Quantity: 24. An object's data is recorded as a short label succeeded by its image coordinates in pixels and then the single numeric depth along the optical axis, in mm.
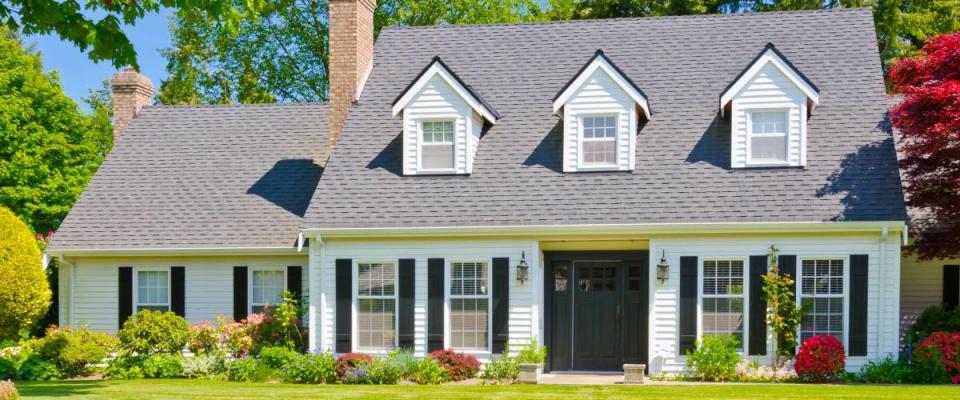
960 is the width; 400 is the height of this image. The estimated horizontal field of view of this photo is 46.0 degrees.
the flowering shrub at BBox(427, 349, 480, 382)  19953
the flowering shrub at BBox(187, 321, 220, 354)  21469
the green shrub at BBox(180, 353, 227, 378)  20812
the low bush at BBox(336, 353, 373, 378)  20047
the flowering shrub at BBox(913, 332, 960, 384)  18297
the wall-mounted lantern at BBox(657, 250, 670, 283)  19875
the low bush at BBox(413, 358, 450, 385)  19453
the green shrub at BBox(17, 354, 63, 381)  21094
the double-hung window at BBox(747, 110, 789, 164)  20688
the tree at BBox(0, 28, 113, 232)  35375
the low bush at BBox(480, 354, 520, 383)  19969
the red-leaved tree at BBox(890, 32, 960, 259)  18703
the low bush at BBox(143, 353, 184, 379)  20875
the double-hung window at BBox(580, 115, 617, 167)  21266
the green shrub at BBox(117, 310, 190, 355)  21172
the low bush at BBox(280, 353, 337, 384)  20016
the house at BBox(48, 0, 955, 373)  19844
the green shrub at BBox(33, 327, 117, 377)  20938
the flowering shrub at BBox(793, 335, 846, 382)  18812
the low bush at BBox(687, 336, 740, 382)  19266
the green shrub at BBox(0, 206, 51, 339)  23203
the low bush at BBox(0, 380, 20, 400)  13814
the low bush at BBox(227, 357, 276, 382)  20250
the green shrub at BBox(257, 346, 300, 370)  20516
